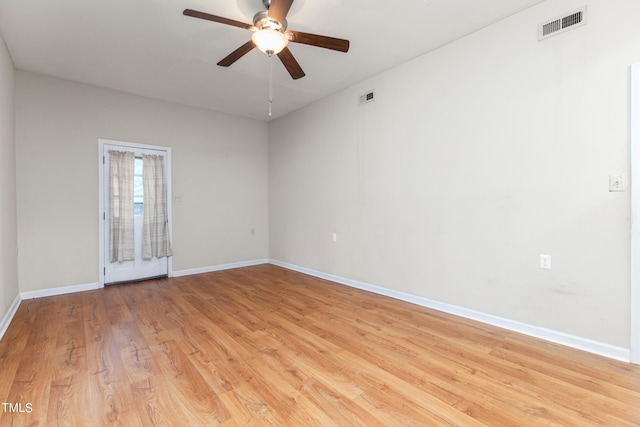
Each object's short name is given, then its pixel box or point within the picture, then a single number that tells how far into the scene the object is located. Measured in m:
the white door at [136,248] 4.21
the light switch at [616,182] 2.15
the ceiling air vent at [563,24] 2.28
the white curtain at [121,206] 4.24
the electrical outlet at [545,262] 2.47
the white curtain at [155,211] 4.54
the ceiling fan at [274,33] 2.10
